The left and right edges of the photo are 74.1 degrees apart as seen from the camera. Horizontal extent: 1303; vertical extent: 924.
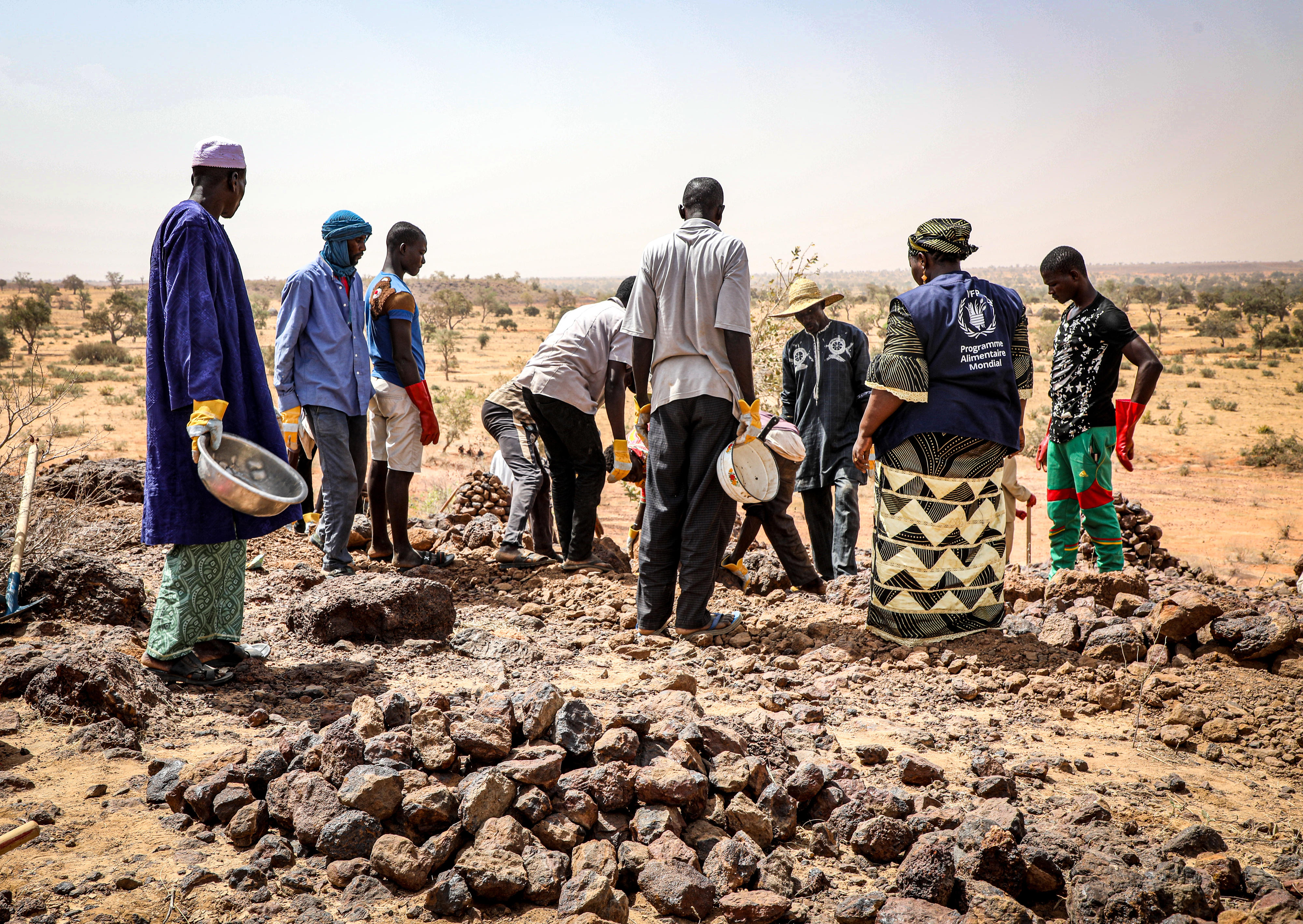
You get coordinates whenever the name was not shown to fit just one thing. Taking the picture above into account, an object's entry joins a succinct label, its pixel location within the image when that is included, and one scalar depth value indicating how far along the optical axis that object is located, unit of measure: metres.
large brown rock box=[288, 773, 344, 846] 2.19
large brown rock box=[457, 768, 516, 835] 2.17
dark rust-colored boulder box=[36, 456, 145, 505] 6.83
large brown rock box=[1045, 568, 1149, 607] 4.44
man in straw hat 5.42
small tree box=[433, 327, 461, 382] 23.42
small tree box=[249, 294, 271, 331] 32.31
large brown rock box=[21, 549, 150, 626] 3.92
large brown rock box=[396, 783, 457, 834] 2.19
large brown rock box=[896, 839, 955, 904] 2.07
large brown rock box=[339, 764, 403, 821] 2.20
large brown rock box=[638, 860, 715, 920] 2.01
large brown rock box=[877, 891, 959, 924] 1.98
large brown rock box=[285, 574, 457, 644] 3.99
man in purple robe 3.17
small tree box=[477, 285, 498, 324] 43.03
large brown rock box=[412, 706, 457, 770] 2.36
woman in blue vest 3.87
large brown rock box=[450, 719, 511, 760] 2.38
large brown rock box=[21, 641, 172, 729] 2.86
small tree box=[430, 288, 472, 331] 35.75
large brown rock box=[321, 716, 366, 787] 2.36
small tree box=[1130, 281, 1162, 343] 39.38
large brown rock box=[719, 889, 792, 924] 1.99
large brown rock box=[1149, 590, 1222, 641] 3.73
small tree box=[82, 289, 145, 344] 29.70
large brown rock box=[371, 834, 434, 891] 2.05
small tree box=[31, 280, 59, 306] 39.14
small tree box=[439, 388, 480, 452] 14.90
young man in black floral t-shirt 4.86
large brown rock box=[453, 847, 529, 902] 2.02
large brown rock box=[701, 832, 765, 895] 2.11
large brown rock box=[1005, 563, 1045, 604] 4.61
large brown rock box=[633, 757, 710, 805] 2.27
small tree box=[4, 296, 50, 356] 24.89
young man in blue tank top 4.96
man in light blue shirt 4.61
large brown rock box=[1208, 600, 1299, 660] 3.54
